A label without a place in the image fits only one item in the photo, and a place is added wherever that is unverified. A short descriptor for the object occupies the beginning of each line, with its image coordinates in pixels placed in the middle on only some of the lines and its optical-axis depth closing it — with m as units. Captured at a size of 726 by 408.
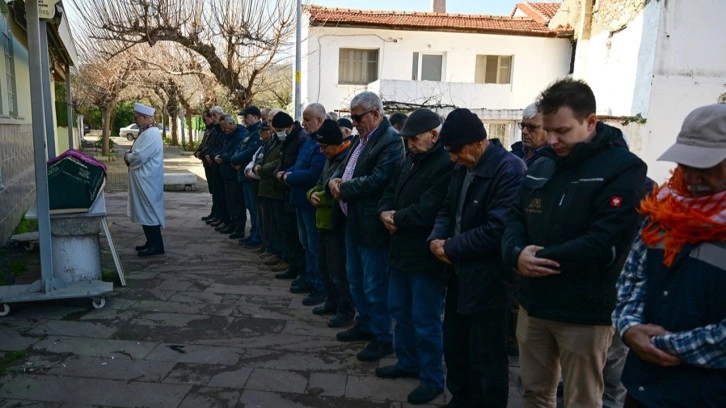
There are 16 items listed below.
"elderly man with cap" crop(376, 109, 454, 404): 3.38
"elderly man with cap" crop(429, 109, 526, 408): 2.87
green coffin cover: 5.13
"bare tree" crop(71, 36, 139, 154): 21.45
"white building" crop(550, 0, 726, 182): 13.77
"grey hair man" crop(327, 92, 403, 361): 4.03
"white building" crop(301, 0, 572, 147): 19.02
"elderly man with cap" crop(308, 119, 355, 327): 4.68
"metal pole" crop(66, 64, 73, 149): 10.17
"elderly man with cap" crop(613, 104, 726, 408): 1.71
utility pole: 13.41
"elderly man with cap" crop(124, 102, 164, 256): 6.81
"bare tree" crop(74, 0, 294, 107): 13.41
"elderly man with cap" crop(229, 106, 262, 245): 7.67
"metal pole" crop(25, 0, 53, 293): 4.61
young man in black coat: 2.25
